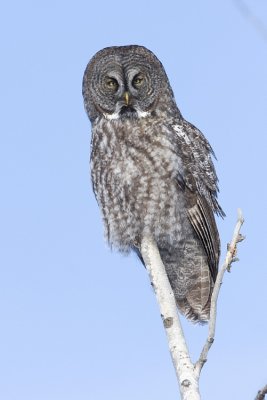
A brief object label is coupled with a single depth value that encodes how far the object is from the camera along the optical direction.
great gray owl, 13.18
